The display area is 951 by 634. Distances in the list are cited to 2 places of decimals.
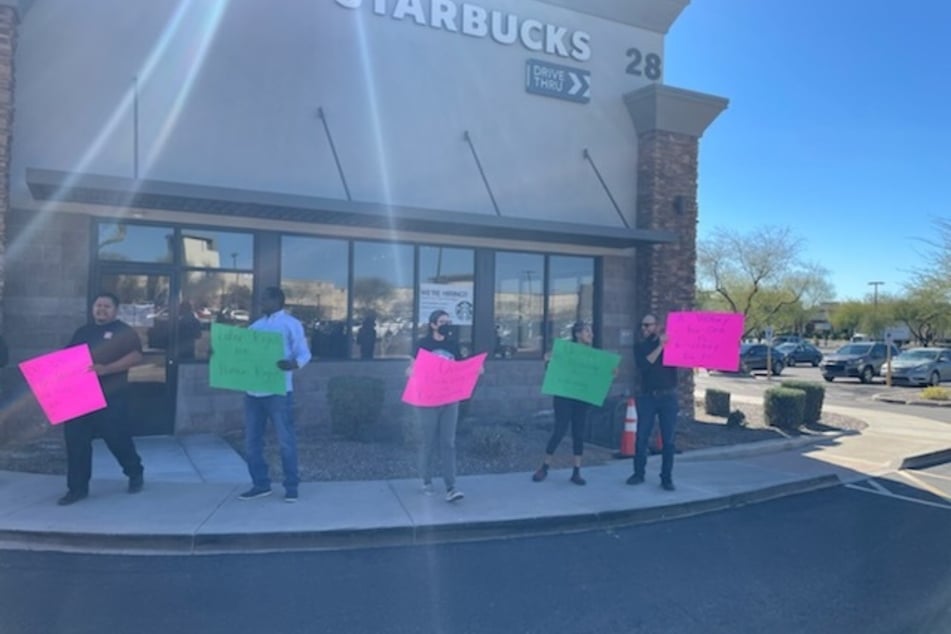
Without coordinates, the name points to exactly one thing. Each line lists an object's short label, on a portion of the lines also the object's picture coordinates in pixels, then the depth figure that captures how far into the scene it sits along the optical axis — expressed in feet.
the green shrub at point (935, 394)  63.93
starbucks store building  30.73
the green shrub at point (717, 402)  44.50
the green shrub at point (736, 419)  39.91
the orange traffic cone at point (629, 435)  30.68
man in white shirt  21.06
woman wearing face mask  21.75
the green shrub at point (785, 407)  40.14
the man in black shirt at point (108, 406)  20.27
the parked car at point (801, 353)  125.90
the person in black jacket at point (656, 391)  24.09
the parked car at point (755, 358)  103.40
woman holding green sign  24.58
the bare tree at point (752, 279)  132.77
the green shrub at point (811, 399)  42.73
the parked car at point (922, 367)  86.12
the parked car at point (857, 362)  92.48
